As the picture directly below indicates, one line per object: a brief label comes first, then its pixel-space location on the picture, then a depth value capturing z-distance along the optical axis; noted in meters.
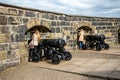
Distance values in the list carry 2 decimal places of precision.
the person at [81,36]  5.82
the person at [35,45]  4.19
